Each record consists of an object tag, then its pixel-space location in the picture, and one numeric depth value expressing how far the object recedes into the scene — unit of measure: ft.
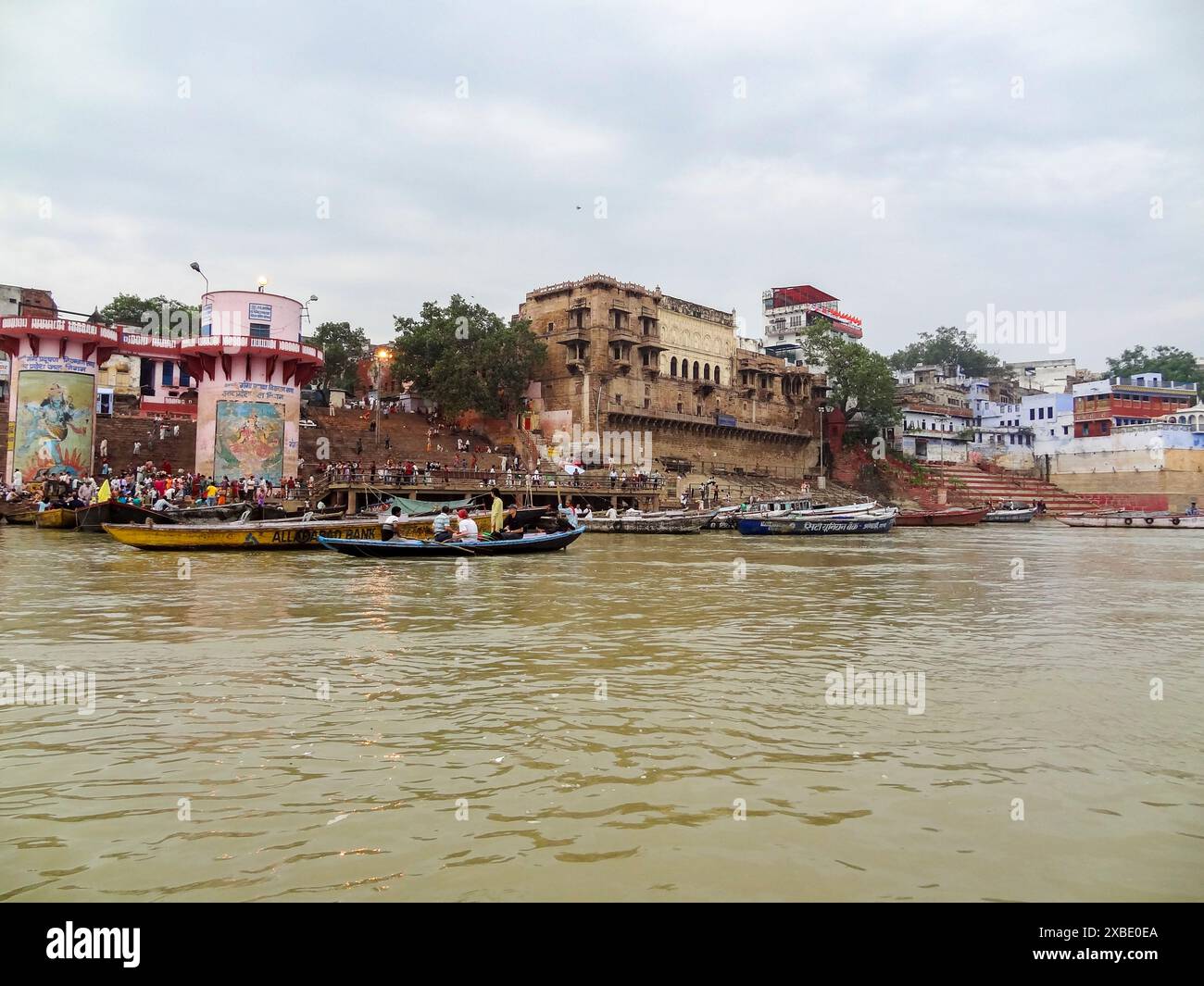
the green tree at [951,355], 331.98
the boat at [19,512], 109.91
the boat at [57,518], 106.83
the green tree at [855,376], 213.46
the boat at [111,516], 86.53
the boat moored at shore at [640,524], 132.46
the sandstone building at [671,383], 183.93
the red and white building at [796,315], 262.67
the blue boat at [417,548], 71.72
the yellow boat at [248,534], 75.31
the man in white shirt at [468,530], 73.92
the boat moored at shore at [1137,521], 174.15
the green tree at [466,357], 162.81
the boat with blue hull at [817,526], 137.39
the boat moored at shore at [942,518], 178.09
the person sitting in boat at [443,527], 72.95
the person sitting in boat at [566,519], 88.84
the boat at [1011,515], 184.44
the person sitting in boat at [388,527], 76.02
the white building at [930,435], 236.43
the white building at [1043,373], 286.17
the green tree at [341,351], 191.31
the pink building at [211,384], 115.03
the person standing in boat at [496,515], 80.69
